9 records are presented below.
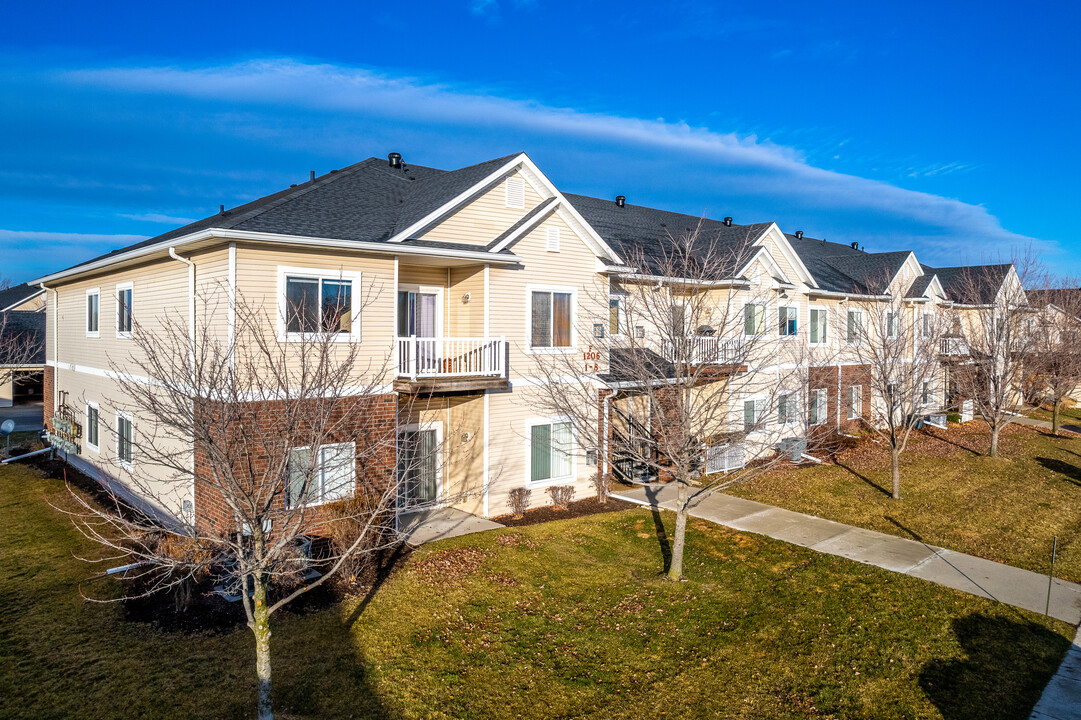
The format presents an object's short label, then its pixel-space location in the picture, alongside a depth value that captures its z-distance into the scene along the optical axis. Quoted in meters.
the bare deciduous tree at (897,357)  18.95
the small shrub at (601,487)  17.45
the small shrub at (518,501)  15.85
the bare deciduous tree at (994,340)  23.78
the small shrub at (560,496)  16.67
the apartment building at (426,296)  12.65
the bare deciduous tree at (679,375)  11.85
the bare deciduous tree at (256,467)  6.63
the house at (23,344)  29.42
